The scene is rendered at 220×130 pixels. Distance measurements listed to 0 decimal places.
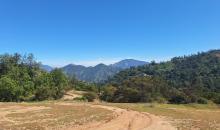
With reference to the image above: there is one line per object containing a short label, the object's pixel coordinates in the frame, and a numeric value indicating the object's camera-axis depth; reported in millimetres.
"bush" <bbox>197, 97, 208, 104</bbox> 39452
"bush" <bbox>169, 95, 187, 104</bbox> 42786
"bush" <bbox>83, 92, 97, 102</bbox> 44770
